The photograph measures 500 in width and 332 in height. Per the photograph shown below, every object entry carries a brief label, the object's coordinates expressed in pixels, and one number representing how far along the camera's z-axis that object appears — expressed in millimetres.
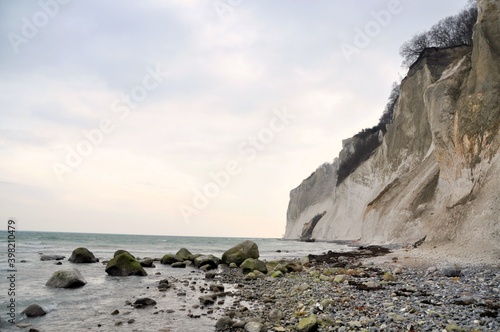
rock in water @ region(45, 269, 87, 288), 14359
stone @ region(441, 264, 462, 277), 11633
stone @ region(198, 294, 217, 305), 11472
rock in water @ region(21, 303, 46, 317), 9830
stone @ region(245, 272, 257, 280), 16938
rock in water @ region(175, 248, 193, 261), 26844
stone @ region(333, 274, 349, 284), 13062
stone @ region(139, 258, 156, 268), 23548
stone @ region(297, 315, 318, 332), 7359
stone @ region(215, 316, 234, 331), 8492
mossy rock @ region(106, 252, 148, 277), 18781
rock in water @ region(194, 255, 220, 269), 23786
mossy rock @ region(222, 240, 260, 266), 24391
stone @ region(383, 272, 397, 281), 12281
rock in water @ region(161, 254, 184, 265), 26184
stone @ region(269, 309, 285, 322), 8794
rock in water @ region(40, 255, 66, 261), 26419
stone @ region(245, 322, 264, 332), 7800
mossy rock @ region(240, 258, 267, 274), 19125
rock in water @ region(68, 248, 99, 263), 25016
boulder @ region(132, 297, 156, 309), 11130
